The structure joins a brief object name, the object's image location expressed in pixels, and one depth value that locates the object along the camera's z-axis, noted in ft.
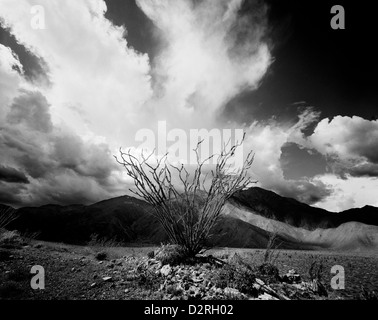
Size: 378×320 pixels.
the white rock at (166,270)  16.88
